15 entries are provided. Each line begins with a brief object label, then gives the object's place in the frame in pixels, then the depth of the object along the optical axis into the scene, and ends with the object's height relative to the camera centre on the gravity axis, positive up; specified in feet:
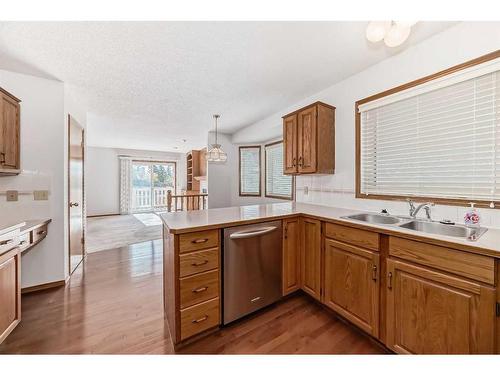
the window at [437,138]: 4.88 +1.35
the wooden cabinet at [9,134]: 6.44 +1.71
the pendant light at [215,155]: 11.92 +1.80
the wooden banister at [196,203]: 20.29 -1.56
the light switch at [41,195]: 7.96 -0.30
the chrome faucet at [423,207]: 5.55 -0.59
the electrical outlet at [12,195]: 7.48 -0.29
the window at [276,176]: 13.74 +0.73
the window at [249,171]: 16.06 +1.25
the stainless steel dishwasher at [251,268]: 5.70 -2.33
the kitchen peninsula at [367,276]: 3.59 -2.02
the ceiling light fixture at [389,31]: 3.88 +2.93
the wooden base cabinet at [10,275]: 5.02 -2.19
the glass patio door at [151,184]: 26.11 +0.38
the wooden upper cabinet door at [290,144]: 8.87 +1.86
